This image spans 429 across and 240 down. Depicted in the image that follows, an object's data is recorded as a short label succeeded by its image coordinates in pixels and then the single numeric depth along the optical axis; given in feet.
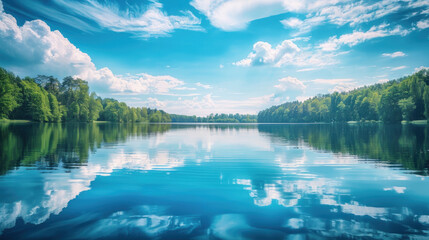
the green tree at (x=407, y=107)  355.97
